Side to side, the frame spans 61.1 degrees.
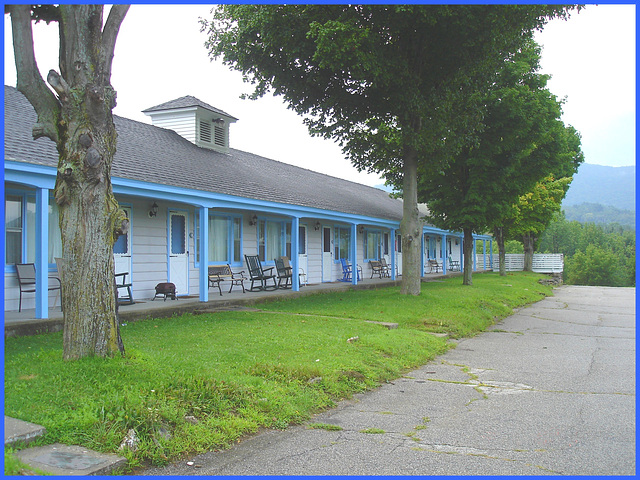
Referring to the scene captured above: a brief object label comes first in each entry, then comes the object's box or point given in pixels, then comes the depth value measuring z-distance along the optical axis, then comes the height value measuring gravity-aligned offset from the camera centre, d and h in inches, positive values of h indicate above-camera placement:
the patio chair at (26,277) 381.4 -16.2
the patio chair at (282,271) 642.1 -22.9
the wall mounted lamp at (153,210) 501.6 +39.4
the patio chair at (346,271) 834.2 -29.9
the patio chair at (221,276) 555.2 -24.1
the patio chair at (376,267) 914.7 -27.0
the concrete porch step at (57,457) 145.9 -56.9
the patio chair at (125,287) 439.8 -29.9
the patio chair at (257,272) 610.4 -22.8
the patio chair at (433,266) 1224.5 -34.0
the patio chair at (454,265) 1389.0 -37.3
